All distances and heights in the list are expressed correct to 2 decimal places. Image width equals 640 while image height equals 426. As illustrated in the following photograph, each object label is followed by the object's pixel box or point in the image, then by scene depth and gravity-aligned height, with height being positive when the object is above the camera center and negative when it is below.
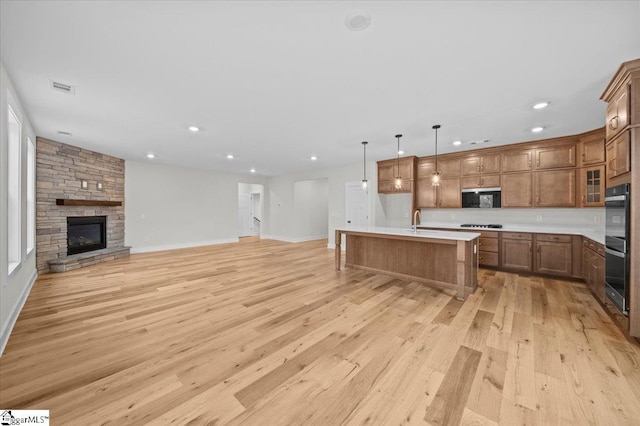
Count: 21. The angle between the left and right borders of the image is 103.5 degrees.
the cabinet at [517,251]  4.70 -0.71
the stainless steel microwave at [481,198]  5.36 +0.34
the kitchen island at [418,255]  3.65 -0.73
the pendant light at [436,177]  4.01 +0.58
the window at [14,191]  3.07 +0.24
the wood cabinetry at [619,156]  2.47 +0.63
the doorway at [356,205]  7.09 +0.22
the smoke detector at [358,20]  1.72 +1.36
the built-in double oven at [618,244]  2.52 -0.32
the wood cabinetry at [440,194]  5.82 +0.46
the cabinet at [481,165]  5.34 +1.07
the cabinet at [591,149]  4.20 +1.13
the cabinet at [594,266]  3.26 -0.75
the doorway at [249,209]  11.14 +0.13
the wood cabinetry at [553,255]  4.35 -0.72
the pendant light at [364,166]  5.06 +1.27
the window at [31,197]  4.07 +0.24
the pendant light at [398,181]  4.40 +0.56
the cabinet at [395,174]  6.26 +1.02
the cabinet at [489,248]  5.01 -0.70
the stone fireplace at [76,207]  4.87 +0.09
